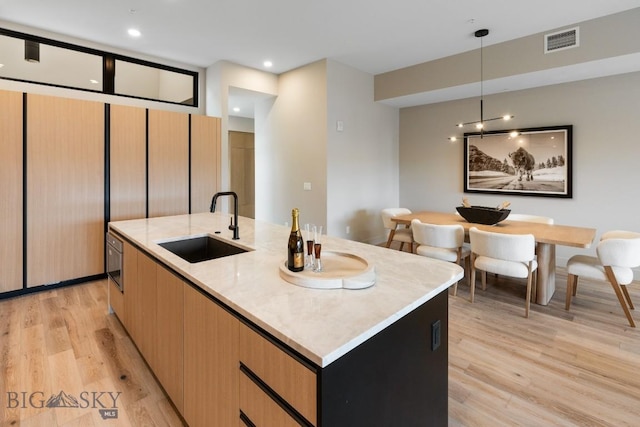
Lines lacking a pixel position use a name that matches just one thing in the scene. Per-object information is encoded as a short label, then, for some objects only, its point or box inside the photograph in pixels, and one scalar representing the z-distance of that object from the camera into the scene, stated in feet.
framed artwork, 15.23
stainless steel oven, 8.34
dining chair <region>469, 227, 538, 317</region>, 9.87
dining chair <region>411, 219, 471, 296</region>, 11.62
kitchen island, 3.13
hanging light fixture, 12.94
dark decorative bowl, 12.46
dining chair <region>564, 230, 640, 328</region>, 9.07
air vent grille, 12.30
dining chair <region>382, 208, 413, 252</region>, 14.82
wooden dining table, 10.09
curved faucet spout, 7.18
